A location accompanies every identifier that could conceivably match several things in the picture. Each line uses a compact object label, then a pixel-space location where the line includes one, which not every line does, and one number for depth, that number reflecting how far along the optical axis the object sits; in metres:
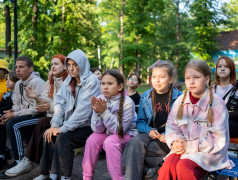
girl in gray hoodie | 3.33
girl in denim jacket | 2.84
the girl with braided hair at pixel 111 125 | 3.03
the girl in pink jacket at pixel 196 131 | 2.45
